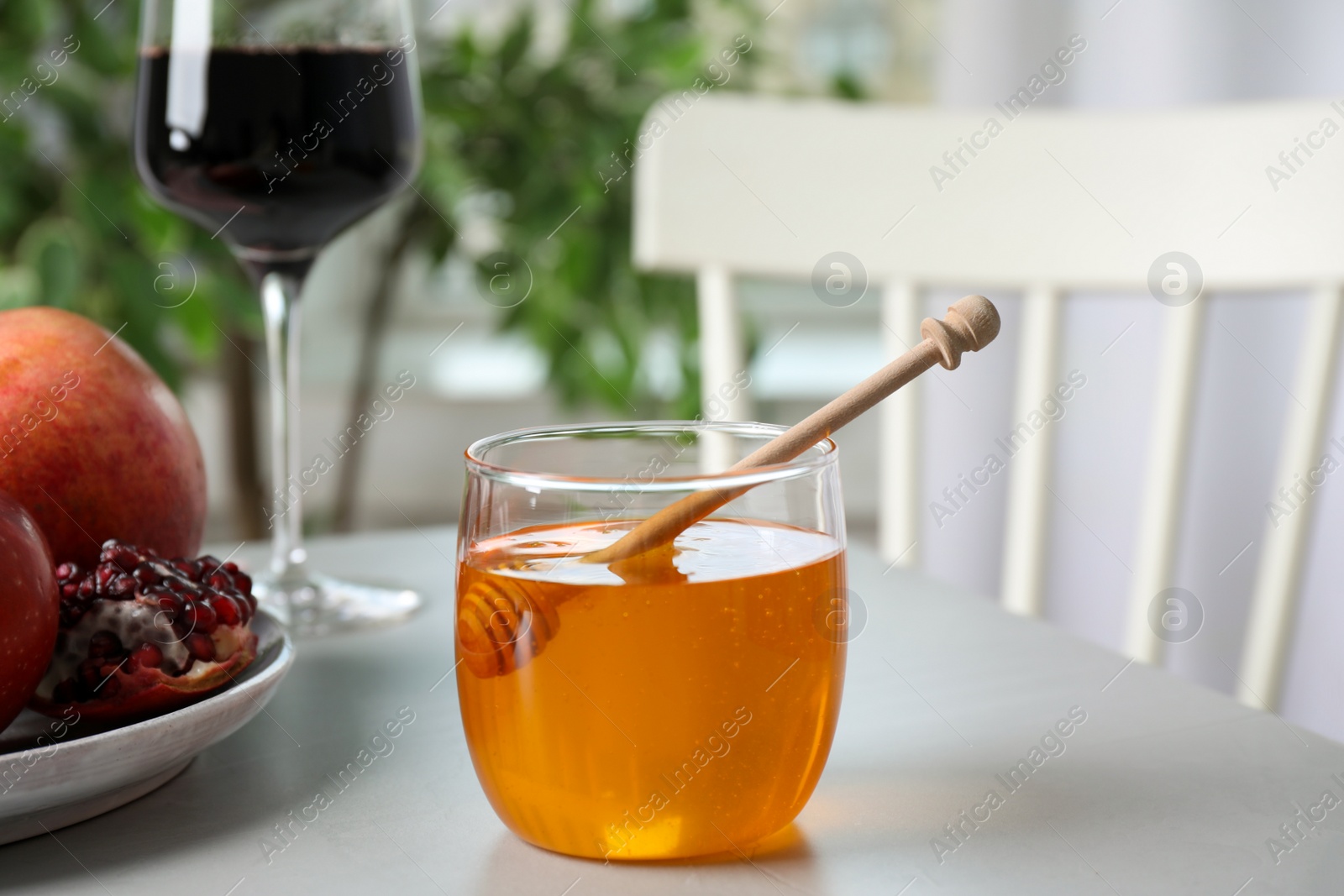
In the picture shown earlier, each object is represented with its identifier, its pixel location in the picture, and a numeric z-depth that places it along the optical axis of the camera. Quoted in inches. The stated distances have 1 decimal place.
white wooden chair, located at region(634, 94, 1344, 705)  37.1
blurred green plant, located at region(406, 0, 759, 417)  65.1
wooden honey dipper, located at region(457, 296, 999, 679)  23.9
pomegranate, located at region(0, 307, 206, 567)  27.7
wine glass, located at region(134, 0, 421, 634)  31.8
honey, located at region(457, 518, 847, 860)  23.9
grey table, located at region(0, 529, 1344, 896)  24.4
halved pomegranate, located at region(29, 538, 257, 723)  25.6
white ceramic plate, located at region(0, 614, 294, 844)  24.1
